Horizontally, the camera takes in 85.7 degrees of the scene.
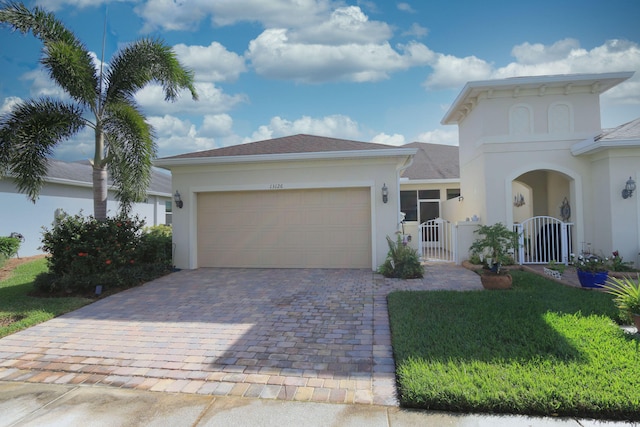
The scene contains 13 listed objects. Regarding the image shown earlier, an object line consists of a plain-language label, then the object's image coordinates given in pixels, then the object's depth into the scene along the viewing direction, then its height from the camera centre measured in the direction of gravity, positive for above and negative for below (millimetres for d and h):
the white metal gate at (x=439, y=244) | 11283 -811
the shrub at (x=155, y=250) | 9652 -640
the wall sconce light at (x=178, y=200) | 10758 +851
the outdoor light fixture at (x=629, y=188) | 8906 +764
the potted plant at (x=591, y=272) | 6879 -1080
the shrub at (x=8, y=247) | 11438 -533
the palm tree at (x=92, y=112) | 7801 +2883
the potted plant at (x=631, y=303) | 4629 -1181
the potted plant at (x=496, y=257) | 7082 -766
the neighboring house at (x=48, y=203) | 12824 +1152
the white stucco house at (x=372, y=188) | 9867 +1077
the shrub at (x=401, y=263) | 8672 -1057
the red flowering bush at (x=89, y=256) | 7883 -638
